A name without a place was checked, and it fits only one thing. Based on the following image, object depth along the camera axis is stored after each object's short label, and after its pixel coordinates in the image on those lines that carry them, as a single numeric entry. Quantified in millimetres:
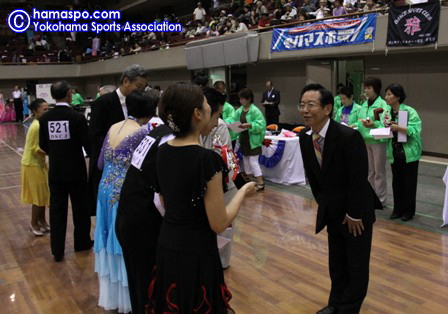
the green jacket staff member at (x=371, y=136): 5148
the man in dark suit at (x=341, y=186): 2559
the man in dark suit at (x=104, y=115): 3467
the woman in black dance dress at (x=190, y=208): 1793
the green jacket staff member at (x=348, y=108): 5750
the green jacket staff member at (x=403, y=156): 4797
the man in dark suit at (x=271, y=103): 11961
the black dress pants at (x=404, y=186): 4895
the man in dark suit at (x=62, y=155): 4094
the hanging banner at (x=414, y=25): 8070
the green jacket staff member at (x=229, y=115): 6945
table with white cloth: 7156
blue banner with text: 9266
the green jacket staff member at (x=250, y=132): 6621
